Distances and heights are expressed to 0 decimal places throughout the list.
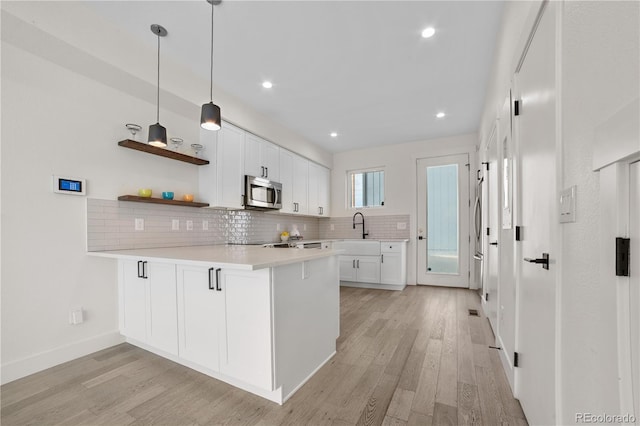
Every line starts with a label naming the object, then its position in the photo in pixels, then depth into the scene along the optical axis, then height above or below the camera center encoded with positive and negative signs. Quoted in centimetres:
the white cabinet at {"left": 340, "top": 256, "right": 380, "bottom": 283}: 497 -96
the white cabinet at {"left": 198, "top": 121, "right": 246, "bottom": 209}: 339 +57
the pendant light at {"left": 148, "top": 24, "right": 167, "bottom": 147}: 250 +73
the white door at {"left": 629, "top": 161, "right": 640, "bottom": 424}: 60 -14
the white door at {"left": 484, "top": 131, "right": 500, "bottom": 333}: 254 -18
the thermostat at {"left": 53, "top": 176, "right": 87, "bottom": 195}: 225 +26
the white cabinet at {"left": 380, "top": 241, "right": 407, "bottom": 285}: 482 -82
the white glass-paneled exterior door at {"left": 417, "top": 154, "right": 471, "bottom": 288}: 495 -10
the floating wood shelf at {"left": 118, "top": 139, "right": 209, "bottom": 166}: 261 +66
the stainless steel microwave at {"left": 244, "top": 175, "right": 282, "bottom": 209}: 373 +32
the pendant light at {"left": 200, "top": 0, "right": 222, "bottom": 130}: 218 +79
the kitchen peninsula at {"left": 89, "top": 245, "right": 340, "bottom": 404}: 169 -68
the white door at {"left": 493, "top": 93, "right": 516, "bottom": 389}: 192 -30
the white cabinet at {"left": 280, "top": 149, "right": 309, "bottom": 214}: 461 +60
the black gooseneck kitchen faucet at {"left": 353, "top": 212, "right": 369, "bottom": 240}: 577 -15
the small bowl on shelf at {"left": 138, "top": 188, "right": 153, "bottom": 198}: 272 +24
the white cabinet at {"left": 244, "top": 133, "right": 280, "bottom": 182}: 383 +85
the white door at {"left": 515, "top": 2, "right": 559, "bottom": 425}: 120 -4
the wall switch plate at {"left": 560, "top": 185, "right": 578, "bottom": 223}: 98 +4
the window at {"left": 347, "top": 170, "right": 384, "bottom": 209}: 577 +59
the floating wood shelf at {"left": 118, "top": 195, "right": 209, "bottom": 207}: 260 +16
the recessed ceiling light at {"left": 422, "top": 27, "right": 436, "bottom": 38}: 235 +157
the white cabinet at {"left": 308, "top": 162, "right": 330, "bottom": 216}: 541 +53
